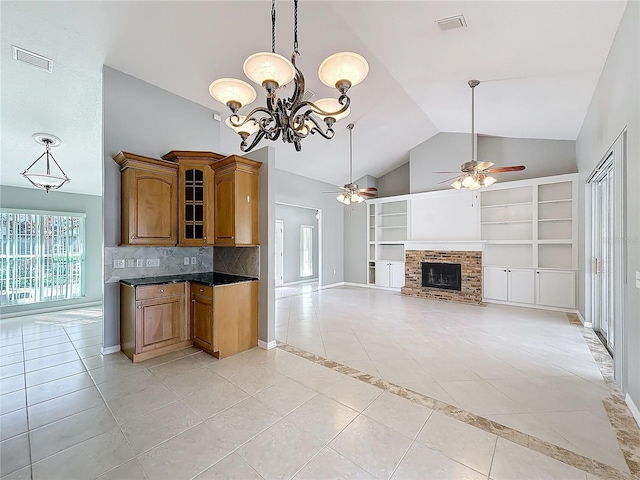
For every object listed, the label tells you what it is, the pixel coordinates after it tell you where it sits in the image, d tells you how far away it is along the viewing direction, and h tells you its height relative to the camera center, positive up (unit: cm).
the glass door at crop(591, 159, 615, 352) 341 -13
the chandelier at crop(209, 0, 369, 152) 184 +113
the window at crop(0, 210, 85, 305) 541 -32
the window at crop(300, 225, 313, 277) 970 -33
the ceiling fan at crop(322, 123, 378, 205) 566 +100
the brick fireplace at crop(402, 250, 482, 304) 615 -78
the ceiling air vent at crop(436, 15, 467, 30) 269 +217
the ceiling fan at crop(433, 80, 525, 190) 396 +103
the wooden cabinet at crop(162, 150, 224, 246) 362 +58
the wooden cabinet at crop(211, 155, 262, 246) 336 +50
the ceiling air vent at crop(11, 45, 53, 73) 275 +186
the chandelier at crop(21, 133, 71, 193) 399 +94
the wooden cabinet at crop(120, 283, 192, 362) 310 -93
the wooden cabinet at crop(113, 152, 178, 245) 327 +50
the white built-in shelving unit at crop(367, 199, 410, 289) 774 +0
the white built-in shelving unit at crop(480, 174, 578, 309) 529 +0
